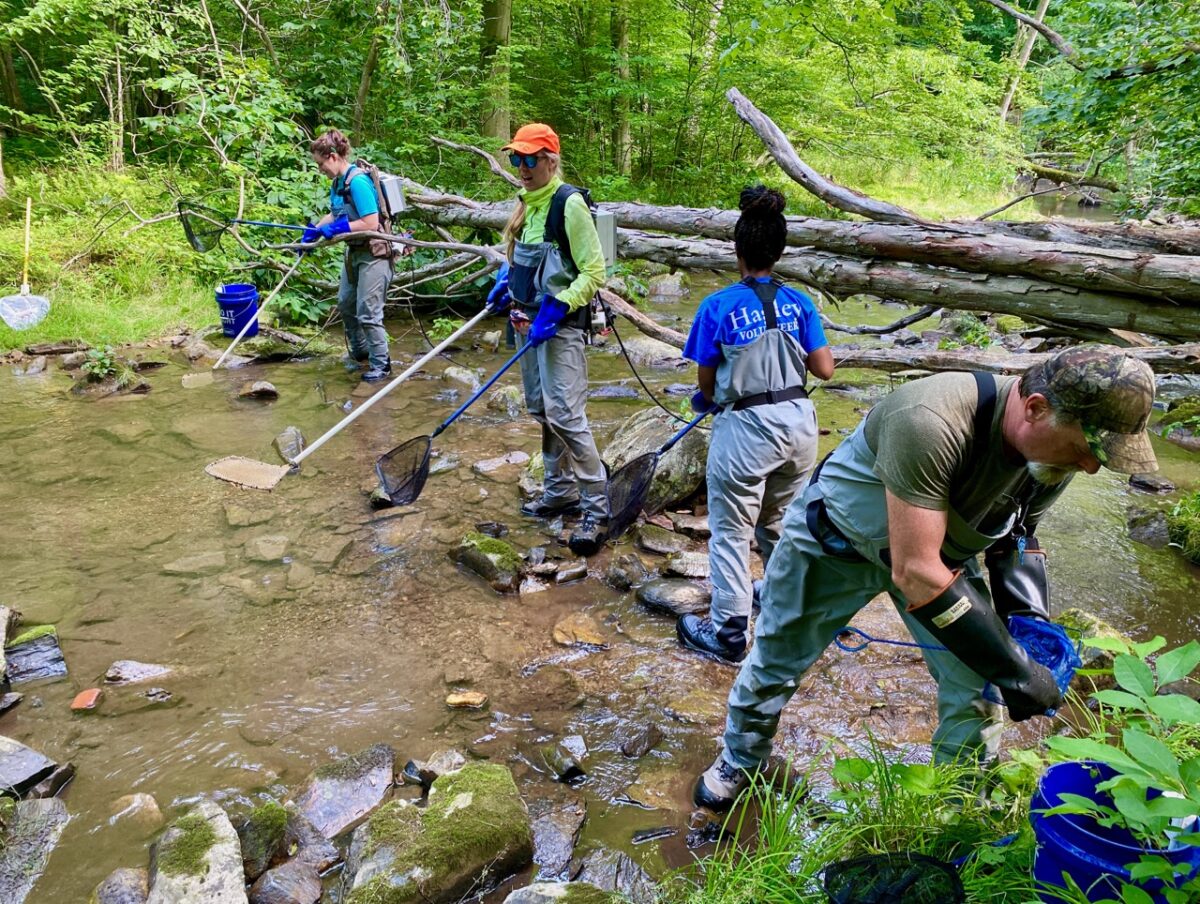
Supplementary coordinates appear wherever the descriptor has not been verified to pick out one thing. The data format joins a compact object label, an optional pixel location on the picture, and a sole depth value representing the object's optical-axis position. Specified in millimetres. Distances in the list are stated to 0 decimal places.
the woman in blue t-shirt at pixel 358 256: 7062
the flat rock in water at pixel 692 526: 5066
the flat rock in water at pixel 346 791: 2805
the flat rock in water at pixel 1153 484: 5754
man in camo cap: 1746
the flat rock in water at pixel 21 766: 2801
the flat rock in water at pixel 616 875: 2471
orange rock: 3371
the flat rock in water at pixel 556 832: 2617
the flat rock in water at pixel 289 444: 6152
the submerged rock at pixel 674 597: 4172
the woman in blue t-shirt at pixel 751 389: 3322
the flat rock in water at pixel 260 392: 7469
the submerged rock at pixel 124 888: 2379
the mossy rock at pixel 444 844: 2346
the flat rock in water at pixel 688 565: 4500
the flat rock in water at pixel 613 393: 7875
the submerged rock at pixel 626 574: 4461
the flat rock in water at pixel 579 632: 3938
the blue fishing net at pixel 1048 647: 2246
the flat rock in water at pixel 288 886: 2432
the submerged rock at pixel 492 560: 4422
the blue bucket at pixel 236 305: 8109
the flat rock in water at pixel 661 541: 4887
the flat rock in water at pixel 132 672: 3551
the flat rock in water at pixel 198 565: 4523
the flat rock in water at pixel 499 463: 6020
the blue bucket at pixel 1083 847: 1498
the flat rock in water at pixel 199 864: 2342
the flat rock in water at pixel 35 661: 3559
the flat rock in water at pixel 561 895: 2217
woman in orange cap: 4363
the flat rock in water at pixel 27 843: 2518
